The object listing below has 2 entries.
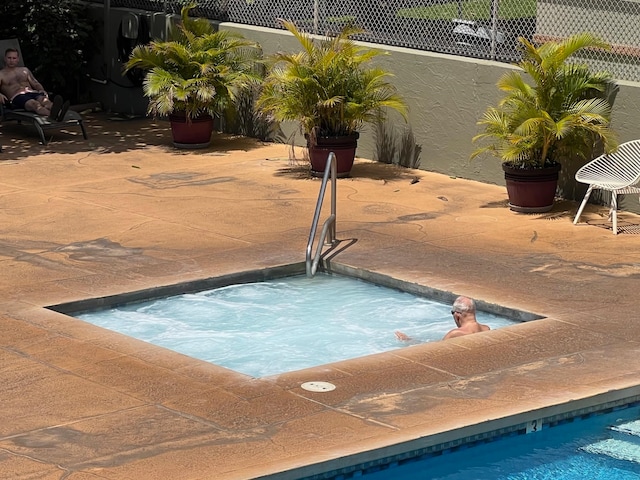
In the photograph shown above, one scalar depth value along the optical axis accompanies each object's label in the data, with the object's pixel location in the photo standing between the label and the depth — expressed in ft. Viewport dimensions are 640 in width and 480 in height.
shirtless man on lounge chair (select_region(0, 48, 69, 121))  56.49
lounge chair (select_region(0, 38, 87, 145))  55.31
